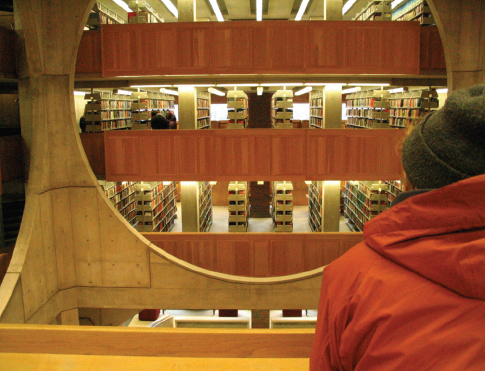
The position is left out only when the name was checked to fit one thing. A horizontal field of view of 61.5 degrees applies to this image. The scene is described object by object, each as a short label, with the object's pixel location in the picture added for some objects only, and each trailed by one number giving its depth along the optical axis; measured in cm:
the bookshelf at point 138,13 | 758
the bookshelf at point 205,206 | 1047
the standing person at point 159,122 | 793
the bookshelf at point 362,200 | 1012
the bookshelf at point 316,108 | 1175
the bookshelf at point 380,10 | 845
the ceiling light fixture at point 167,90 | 1064
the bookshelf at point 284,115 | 830
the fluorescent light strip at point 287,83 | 858
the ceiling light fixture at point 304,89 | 1077
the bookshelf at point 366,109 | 862
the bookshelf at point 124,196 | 971
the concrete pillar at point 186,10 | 784
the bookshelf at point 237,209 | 942
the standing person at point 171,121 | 884
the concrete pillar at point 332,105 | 909
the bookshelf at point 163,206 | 1066
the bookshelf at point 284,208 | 938
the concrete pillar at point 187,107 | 895
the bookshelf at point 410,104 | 864
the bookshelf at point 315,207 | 1070
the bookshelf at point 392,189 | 1012
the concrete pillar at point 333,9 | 791
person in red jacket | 60
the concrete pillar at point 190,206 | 934
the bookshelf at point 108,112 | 832
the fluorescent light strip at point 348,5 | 1035
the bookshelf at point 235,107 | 806
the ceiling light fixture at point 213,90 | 979
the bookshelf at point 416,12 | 743
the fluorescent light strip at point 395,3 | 893
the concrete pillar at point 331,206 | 930
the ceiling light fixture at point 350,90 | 1020
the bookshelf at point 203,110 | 1142
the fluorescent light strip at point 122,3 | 910
